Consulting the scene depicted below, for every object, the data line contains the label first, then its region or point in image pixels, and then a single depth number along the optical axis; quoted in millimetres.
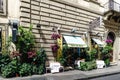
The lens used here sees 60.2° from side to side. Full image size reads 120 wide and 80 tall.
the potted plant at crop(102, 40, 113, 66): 8615
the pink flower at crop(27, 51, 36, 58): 5876
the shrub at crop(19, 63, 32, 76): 5655
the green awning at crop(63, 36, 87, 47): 6988
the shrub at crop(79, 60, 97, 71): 7180
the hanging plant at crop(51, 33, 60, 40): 6702
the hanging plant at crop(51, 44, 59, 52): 6766
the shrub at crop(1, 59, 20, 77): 5432
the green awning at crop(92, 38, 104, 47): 8391
